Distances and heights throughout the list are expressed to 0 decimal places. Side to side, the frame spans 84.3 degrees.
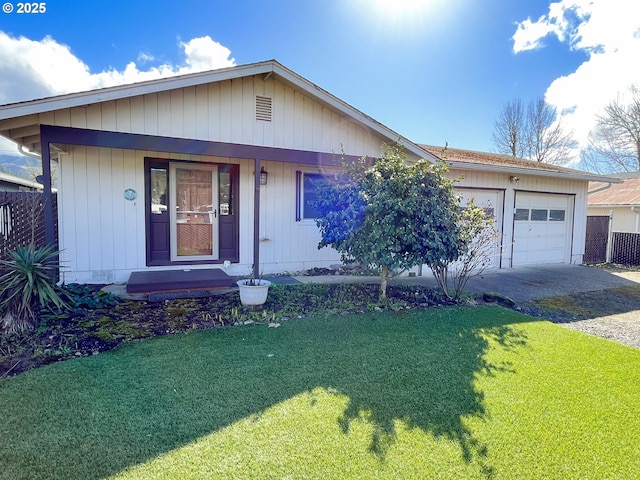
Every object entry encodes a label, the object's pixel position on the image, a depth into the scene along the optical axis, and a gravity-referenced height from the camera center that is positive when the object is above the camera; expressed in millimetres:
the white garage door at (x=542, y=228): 10359 -78
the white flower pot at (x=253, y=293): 5227 -1075
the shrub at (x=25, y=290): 4219 -928
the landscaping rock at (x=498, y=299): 6184 -1332
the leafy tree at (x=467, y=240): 5840 -271
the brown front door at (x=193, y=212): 7133 +162
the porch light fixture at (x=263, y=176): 7520 +954
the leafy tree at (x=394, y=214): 5285 +129
